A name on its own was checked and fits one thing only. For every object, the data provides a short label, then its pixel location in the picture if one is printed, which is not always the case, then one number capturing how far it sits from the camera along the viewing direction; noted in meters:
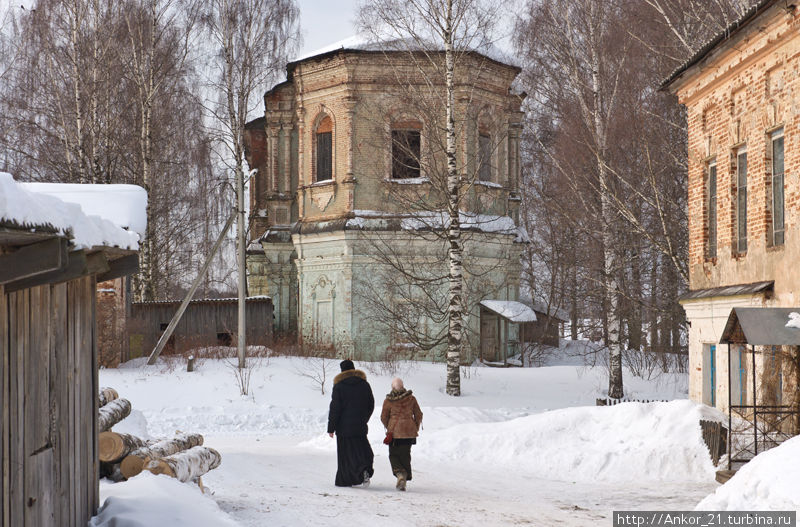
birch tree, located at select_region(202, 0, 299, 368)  30.11
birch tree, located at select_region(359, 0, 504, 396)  20.67
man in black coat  11.23
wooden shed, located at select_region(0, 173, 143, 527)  4.99
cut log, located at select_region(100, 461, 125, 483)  8.81
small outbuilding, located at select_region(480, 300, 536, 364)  28.16
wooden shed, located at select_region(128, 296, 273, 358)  27.61
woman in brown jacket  11.38
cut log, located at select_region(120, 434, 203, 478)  8.74
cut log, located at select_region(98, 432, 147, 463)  8.73
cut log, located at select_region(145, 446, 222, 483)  8.78
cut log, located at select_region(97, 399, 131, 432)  9.52
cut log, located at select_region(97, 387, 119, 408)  10.75
